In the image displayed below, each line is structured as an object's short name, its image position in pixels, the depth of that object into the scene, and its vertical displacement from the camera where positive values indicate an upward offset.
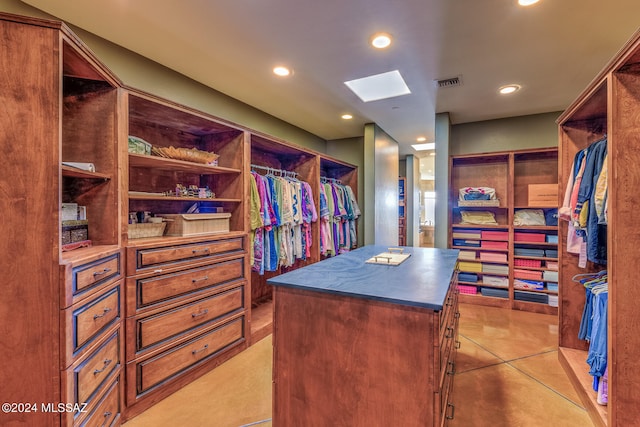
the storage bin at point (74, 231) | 1.50 -0.10
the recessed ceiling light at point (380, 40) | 2.04 +1.30
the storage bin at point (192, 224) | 2.18 -0.09
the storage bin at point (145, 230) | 1.97 -0.13
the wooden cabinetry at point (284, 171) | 3.32 +0.55
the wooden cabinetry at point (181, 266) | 1.81 -0.40
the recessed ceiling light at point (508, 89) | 2.88 +1.31
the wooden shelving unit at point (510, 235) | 3.53 -0.31
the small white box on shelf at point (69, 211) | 1.53 +0.01
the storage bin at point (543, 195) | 3.54 +0.22
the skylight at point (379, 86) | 2.91 +1.40
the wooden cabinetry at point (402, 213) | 7.17 -0.02
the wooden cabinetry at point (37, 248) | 1.17 -0.15
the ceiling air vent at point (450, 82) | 2.73 +1.31
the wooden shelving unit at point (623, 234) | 1.35 -0.11
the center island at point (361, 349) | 1.12 -0.61
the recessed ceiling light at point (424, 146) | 5.90 +1.44
